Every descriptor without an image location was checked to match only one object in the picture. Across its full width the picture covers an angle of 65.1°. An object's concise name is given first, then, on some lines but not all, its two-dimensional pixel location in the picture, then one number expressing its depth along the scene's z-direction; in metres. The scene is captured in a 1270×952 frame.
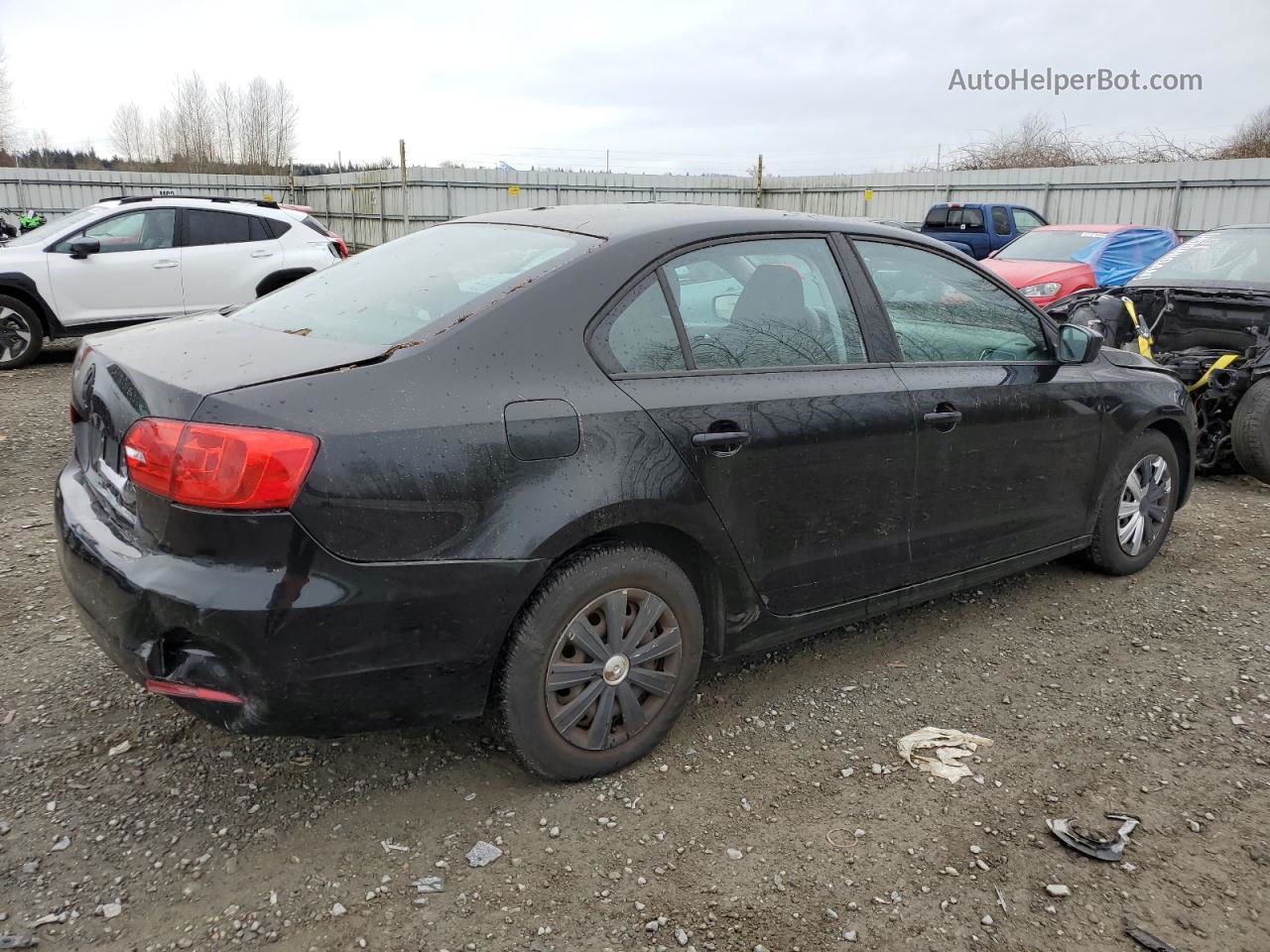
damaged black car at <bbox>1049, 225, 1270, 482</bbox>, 6.37
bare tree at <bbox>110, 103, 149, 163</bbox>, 54.19
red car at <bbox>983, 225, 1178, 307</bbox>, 11.23
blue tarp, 11.70
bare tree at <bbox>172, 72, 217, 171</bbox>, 50.47
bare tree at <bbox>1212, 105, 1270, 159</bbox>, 24.30
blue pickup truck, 17.88
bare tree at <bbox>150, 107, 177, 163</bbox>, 50.84
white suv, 9.52
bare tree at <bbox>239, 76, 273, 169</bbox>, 49.88
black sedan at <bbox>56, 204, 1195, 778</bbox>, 2.34
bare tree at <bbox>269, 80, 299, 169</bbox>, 49.03
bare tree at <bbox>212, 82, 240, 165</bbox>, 50.25
